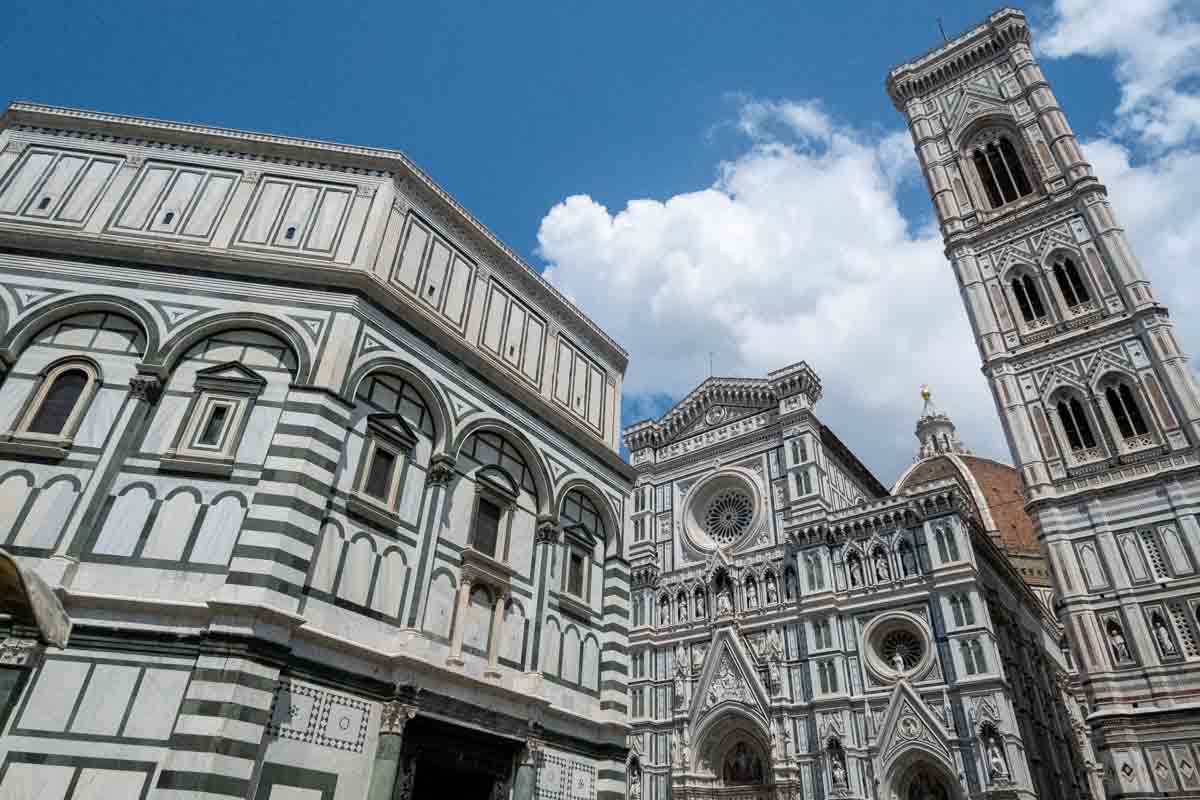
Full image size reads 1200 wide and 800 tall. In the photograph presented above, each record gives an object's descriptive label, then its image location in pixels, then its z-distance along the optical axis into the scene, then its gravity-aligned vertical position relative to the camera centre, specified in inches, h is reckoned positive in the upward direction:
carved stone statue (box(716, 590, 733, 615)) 1361.2 +442.6
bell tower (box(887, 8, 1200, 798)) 928.3 +693.7
